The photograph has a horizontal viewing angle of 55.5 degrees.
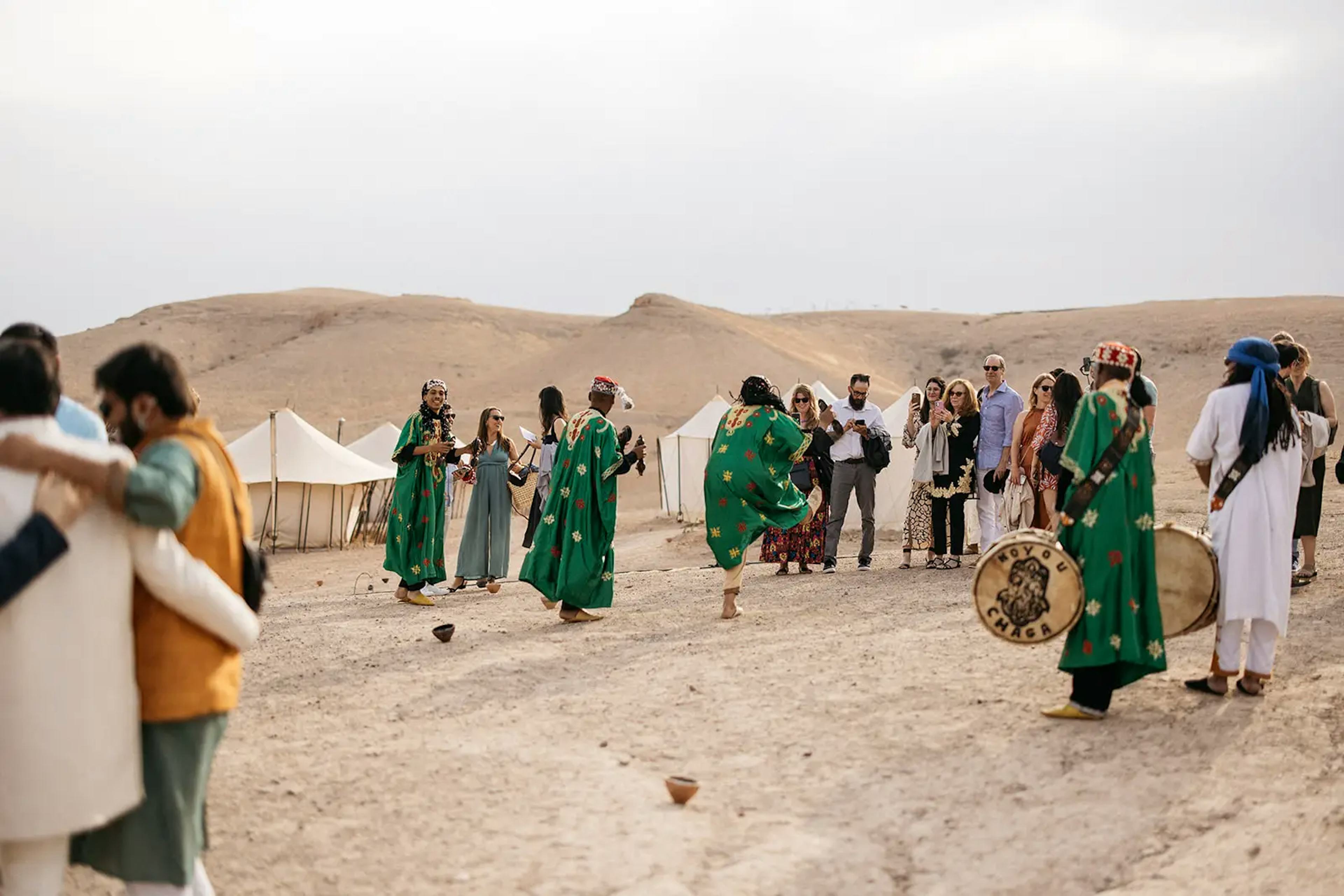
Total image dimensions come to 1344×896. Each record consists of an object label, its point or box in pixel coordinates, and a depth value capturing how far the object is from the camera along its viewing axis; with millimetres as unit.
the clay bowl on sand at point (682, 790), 4844
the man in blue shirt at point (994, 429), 10695
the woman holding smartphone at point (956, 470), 11070
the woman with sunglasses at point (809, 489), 11859
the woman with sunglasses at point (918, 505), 11484
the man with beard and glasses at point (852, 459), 11602
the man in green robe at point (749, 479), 8992
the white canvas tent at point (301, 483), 20859
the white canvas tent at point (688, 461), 21703
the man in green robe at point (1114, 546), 5520
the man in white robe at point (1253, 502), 5848
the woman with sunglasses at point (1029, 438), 9727
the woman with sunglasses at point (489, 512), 11359
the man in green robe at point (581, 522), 8852
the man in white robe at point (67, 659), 3047
